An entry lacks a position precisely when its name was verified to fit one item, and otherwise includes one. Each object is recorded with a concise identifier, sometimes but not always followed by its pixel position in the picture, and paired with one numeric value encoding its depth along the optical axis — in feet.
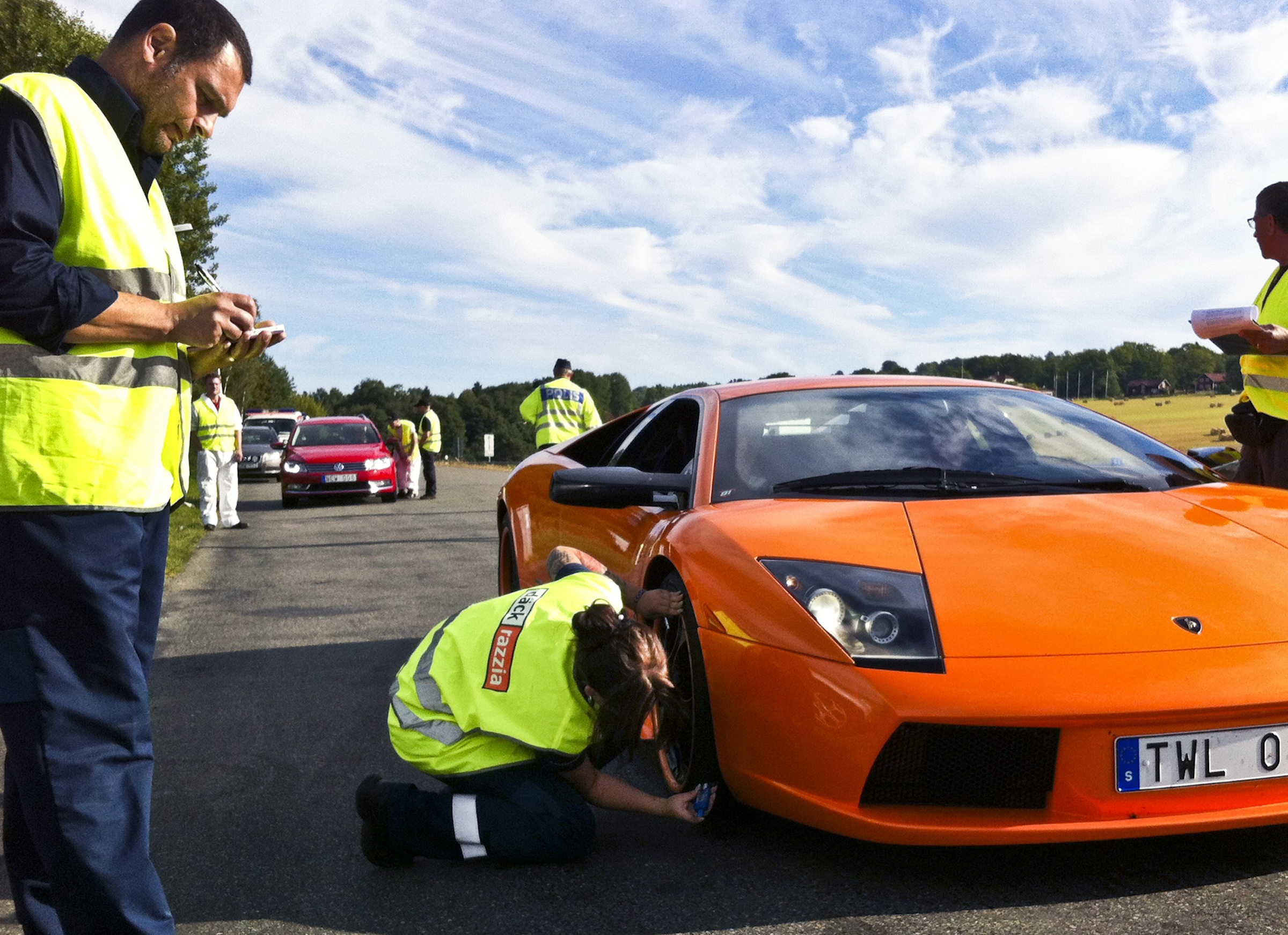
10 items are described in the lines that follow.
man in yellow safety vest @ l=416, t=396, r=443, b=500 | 63.87
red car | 58.85
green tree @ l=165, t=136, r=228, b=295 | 90.48
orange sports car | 8.13
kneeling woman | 9.50
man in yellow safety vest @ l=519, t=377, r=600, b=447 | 41.14
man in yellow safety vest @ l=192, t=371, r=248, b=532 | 43.52
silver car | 95.66
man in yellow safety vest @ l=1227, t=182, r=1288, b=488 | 14.66
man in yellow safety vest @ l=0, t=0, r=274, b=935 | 6.51
